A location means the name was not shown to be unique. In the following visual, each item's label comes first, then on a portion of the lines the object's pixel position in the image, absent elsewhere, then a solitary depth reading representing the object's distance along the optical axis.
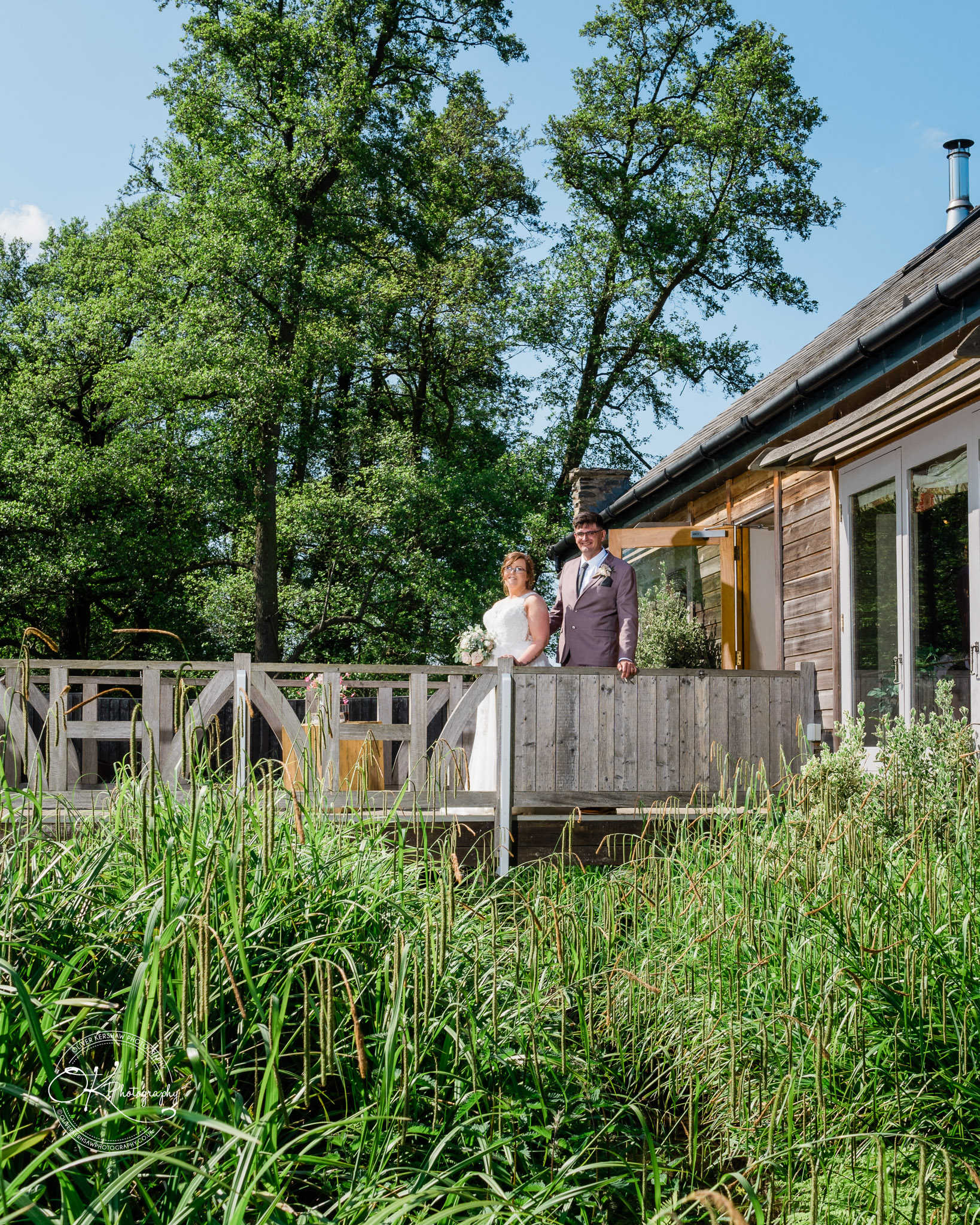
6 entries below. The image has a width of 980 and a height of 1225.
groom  6.80
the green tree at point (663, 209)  22.08
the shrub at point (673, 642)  10.54
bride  6.92
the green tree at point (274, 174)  16.69
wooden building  5.76
